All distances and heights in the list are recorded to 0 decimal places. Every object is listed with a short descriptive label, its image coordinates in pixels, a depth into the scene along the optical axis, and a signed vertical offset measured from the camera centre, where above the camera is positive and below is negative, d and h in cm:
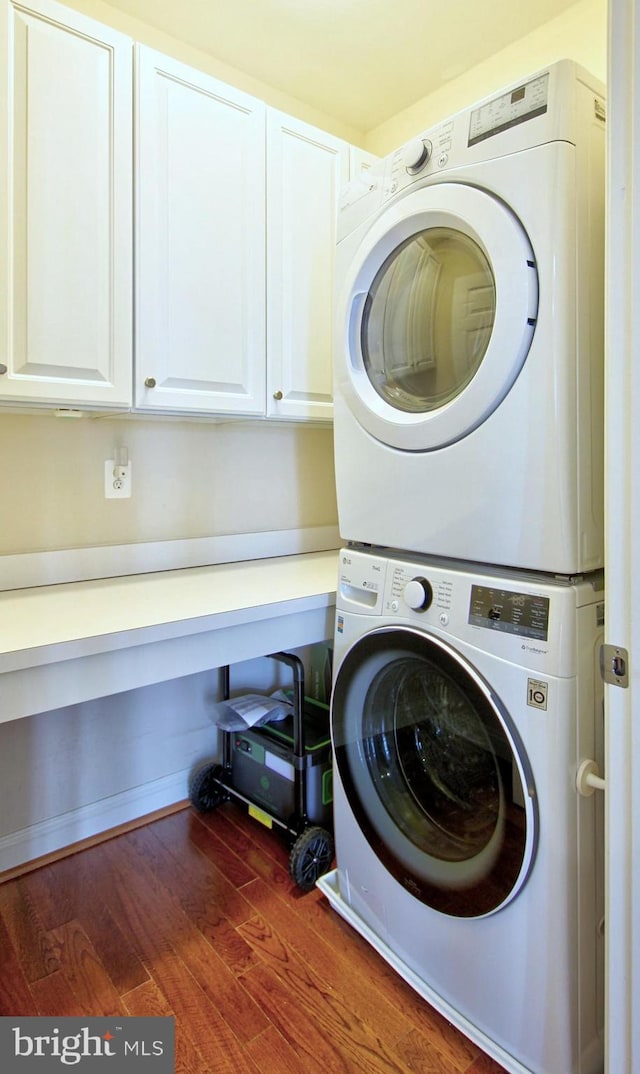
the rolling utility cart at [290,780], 161 -77
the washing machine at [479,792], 96 -50
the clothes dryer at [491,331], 94 +38
